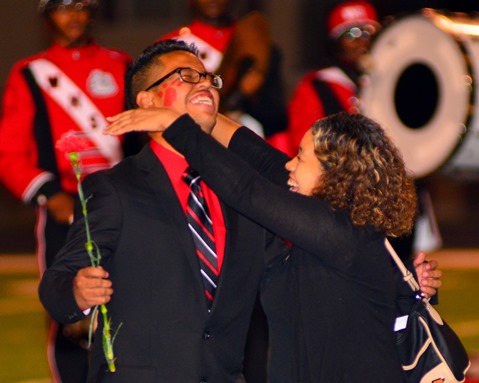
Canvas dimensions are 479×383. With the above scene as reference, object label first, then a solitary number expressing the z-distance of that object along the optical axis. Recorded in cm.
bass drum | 1695
